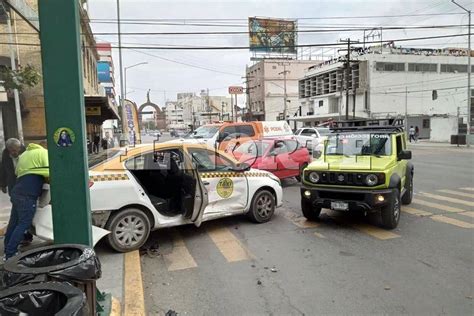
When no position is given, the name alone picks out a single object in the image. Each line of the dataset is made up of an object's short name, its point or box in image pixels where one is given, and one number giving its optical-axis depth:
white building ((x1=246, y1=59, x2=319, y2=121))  83.31
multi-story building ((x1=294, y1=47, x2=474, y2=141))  48.66
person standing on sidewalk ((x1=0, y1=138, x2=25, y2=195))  6.02
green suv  6.91
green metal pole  3.62
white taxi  5.90
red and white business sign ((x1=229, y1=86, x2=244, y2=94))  82.81
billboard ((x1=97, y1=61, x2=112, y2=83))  49.11
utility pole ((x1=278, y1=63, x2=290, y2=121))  82.51
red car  12.03
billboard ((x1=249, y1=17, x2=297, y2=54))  65.21
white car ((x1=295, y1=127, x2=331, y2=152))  20.36
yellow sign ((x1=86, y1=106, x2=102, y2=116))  16.77
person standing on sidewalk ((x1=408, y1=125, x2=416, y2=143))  39.67
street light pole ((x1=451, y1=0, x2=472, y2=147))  28.37
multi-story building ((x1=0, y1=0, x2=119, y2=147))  8.09
